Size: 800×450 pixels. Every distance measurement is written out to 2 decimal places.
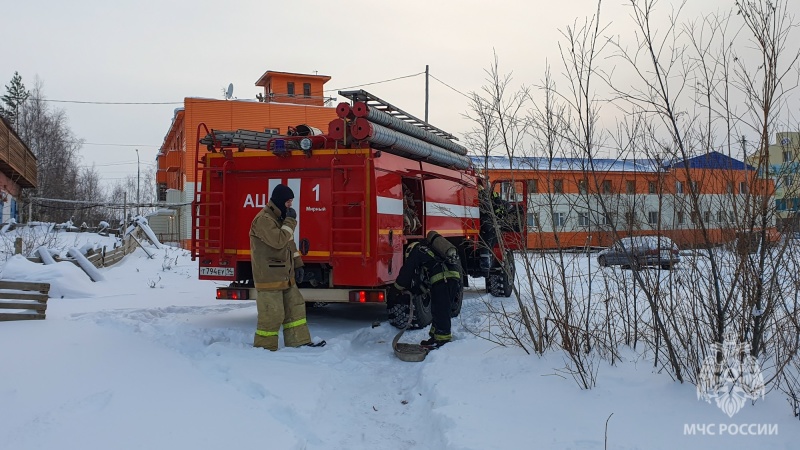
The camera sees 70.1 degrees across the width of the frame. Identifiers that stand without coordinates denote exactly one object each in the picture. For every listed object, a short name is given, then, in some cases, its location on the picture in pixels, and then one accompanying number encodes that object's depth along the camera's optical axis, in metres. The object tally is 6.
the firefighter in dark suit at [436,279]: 6.77
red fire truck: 6.96
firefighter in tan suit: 6.22
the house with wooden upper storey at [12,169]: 19.92
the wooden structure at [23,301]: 6.70
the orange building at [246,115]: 32.62
